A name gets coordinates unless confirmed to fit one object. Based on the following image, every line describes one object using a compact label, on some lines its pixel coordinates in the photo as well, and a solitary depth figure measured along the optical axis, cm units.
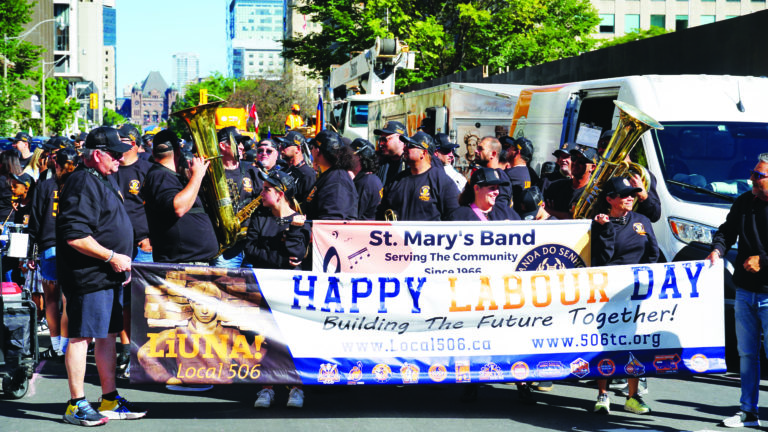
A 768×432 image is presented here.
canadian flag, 2619
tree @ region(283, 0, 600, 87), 3853
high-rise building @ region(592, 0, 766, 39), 7600
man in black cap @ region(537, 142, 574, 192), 1038
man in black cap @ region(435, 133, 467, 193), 1063
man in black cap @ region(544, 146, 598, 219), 896
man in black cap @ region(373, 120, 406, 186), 921
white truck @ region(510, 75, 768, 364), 924
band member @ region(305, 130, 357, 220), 756
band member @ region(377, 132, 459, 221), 805
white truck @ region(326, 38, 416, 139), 2536
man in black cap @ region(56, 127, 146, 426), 630
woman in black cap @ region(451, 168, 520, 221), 738
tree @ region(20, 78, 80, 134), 6856
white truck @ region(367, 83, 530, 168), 1570
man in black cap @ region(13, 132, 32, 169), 1441
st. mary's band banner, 743
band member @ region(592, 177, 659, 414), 711
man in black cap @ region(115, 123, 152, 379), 844
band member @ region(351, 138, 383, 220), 874
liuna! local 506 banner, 646
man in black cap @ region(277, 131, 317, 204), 1001
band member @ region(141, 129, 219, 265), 717
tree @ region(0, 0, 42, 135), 3766
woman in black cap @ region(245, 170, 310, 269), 715
